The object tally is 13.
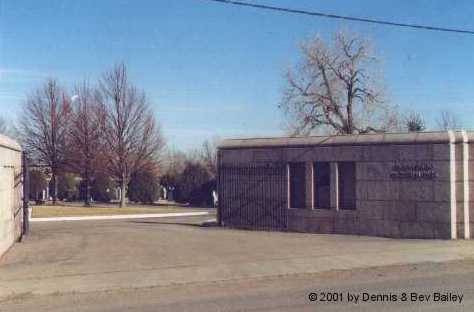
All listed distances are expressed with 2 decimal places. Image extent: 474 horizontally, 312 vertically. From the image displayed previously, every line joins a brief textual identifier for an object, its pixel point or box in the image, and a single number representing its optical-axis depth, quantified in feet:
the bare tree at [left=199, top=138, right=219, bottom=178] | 171.57
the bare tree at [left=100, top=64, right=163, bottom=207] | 138.00
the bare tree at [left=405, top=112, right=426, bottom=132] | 144.23
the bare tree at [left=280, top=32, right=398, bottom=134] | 140.46
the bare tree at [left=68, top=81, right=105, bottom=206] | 139.58
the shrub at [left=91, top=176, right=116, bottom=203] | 168.60
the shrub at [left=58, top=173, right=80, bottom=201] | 173.06
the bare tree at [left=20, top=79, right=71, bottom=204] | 147.23
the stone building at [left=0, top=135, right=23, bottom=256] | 47.55
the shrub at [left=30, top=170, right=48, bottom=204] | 147.74
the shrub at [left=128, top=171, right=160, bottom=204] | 158.20
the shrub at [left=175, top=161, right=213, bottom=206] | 157.28
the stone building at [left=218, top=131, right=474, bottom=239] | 58.70
